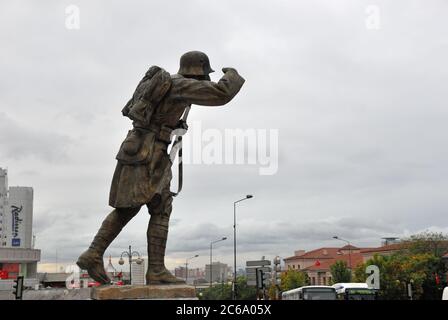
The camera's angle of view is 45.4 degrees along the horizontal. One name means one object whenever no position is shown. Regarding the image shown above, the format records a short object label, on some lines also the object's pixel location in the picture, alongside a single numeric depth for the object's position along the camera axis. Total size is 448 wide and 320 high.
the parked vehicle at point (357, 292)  27.88
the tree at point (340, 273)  70.19
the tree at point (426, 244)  66.75
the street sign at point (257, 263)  17.88
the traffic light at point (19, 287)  14.10
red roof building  104.00
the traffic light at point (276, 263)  23.18
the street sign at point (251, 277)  18.79
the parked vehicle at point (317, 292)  25.62
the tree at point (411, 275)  53.25
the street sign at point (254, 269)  17.86
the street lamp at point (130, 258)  27.18
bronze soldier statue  5.85
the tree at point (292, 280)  76.31
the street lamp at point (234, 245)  33.02
